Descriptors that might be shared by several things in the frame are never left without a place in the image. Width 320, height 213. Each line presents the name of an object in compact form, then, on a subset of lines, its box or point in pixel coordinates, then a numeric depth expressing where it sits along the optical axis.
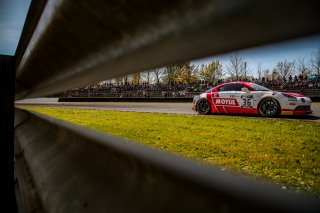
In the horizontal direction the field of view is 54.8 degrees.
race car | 11.07
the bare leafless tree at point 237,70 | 48.79
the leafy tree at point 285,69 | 50.59
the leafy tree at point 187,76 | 53.94
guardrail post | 1.31
